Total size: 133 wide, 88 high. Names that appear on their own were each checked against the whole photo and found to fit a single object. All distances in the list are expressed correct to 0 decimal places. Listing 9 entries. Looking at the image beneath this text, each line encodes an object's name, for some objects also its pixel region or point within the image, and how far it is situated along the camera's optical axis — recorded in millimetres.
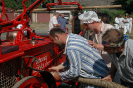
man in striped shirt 1570
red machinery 1859
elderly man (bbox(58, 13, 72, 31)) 7206
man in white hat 2328
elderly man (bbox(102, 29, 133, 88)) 1441
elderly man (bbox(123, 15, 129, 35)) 13208
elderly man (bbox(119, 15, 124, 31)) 13502
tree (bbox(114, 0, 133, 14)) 29891
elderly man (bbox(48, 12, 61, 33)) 5967
